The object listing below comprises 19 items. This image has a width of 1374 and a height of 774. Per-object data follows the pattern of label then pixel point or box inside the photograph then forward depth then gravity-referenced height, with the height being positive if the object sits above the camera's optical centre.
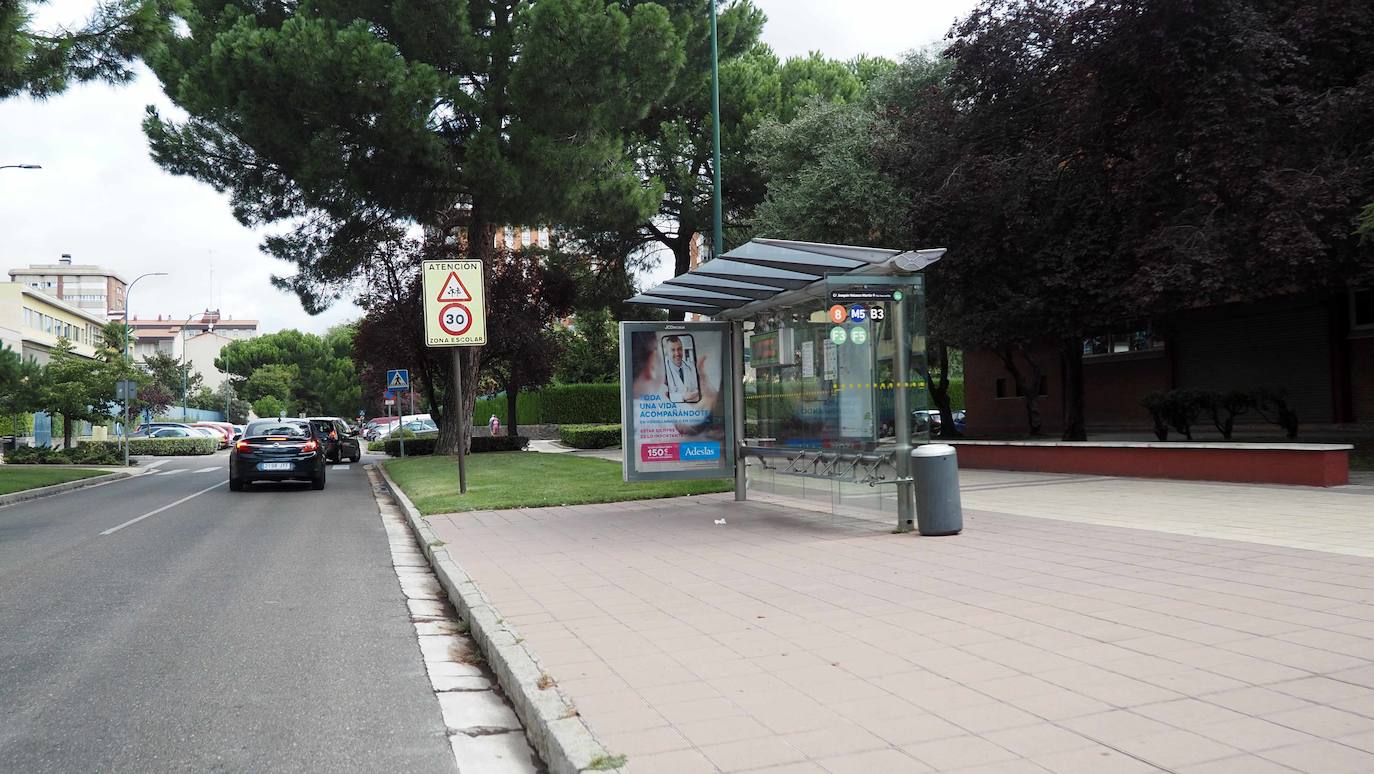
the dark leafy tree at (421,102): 19.19 +6.40
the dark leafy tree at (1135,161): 15.66 +4.19
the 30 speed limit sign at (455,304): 14.91 +1.66
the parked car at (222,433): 49.74 -0.64
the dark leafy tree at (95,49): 14.02 +5.40
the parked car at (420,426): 50.59 -0.56
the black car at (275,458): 19.58 -0.76
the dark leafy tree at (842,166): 23.45 +5.81
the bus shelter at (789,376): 10.07 +0.36
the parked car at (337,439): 31.45 -0.71
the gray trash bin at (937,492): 9.53 -0.86
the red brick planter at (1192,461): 13.33 -1.00
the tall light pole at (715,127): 17.20 +4.97
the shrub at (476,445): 30.66 -0.99
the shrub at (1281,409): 19.77 -0.32
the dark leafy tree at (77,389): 30.16 +1.10
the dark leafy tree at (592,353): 49.70 +2.92
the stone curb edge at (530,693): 3.77 -1.27
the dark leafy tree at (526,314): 28.41 +2.92
